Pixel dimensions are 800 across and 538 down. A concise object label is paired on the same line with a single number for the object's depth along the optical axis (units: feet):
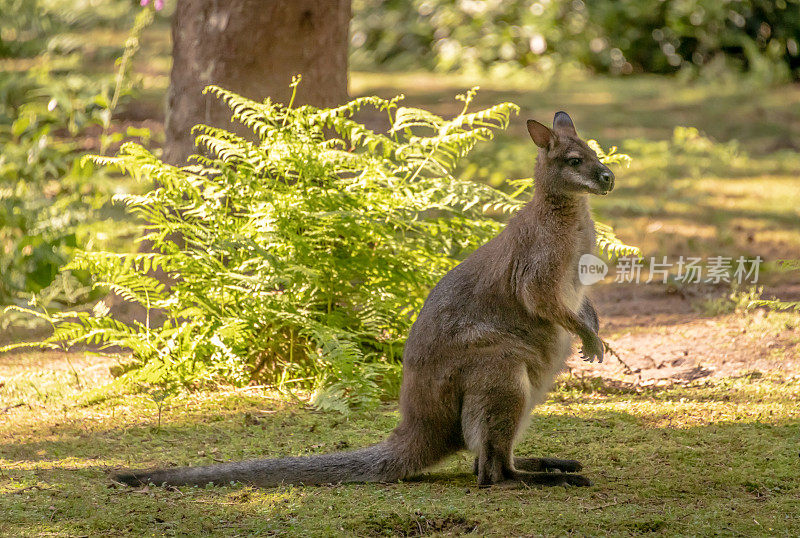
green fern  34.73
